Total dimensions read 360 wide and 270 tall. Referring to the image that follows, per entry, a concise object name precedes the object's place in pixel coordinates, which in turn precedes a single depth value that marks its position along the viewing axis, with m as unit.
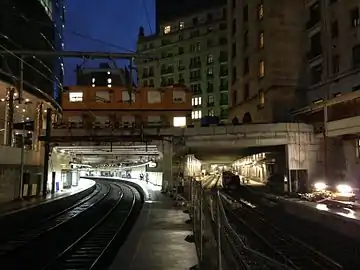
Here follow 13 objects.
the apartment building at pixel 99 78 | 98.81
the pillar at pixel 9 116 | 36.38
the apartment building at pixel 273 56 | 52.84
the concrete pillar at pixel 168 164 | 42.33
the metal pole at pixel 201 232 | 12.52
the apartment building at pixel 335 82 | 36.95
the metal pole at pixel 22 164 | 35.12
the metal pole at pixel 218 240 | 7.40
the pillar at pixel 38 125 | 41.78
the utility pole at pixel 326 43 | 45.51
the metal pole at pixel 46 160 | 43.22
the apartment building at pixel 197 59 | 99.06
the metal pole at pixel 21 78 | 21.03
